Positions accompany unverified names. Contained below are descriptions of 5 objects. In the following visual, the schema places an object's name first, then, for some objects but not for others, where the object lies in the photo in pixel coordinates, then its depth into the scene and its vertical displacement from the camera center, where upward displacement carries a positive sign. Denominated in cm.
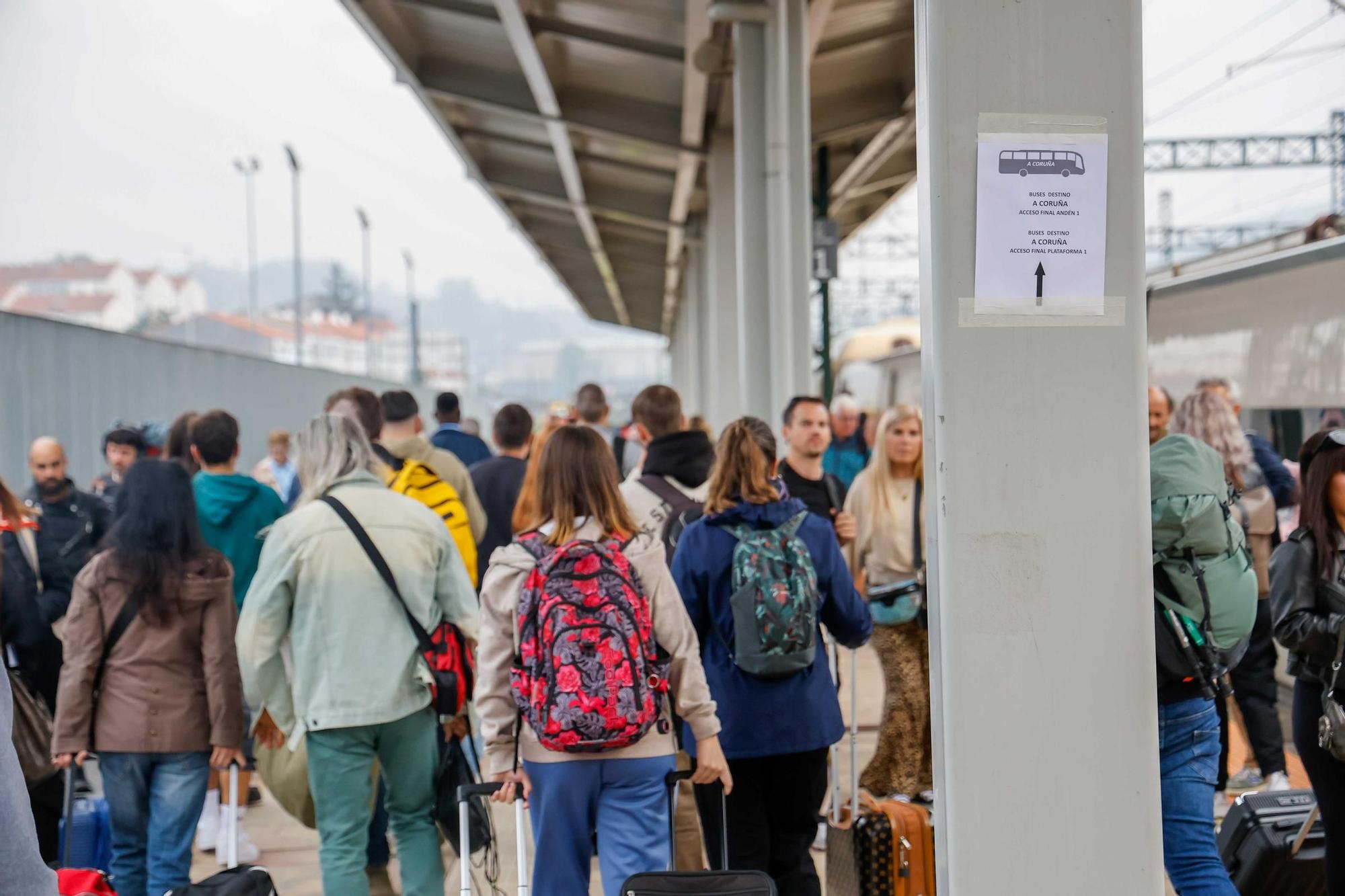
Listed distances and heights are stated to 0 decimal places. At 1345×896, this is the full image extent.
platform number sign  1388 +199
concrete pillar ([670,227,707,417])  2314 +226
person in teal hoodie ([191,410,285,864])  640 -25
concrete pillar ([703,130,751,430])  1552 +193
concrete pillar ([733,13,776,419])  1110 +193
